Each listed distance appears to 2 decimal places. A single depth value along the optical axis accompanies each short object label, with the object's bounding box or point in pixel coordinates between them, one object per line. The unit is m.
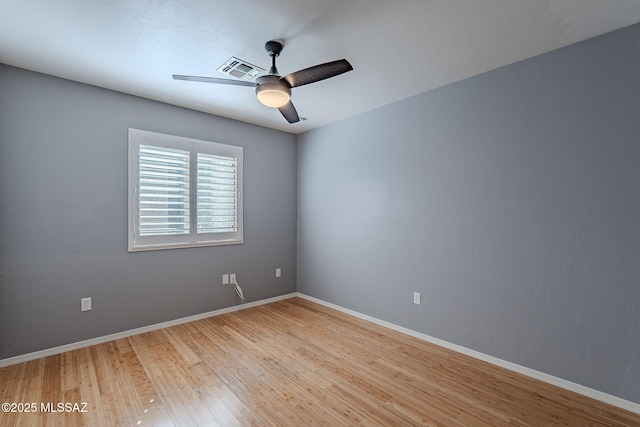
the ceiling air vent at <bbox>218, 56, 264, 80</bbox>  2.46
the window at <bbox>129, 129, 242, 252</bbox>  3.18
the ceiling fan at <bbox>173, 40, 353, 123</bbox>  1.90
